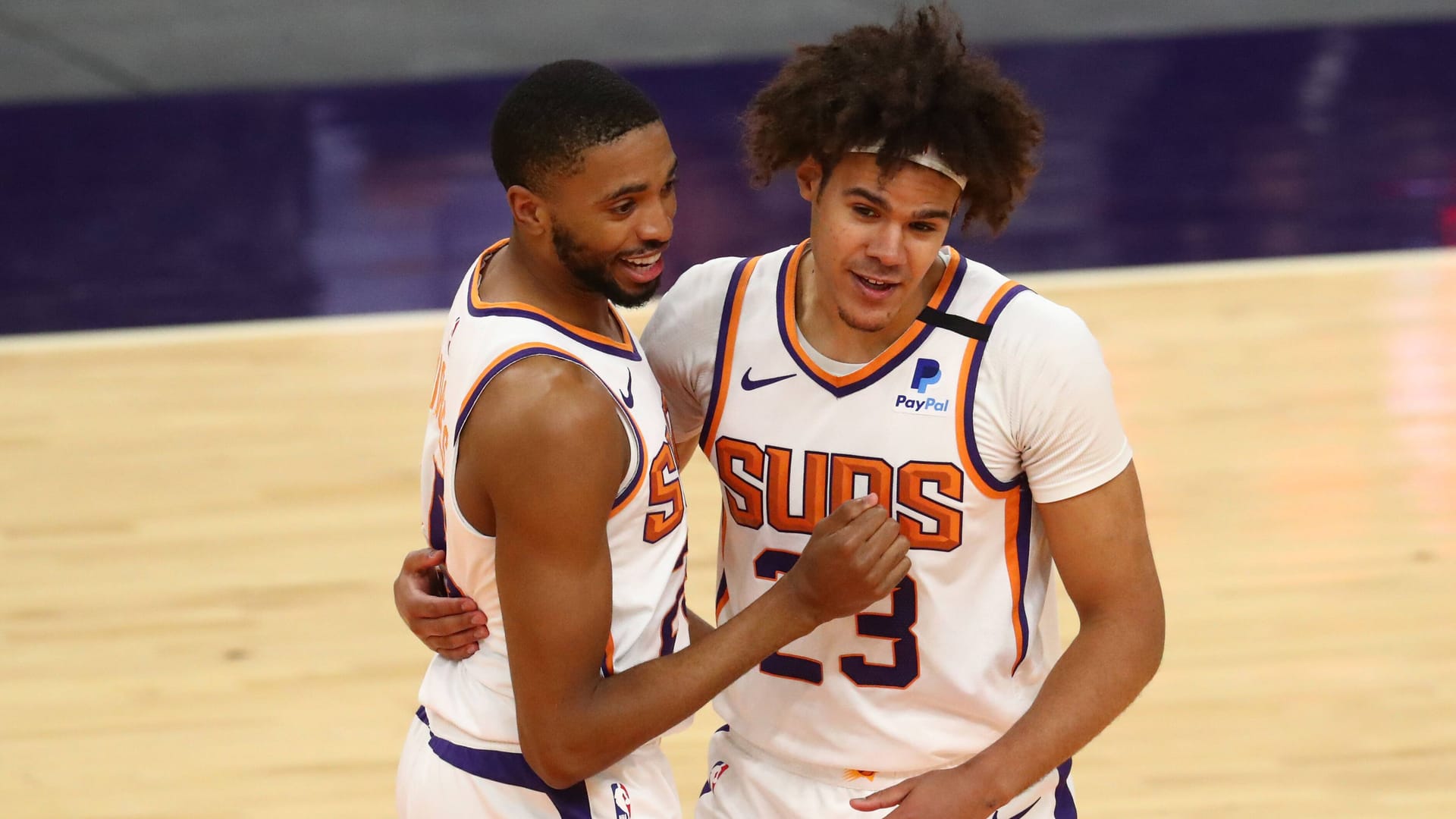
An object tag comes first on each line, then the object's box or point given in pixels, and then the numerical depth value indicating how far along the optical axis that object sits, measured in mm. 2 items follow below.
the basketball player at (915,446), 10888
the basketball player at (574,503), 10720
